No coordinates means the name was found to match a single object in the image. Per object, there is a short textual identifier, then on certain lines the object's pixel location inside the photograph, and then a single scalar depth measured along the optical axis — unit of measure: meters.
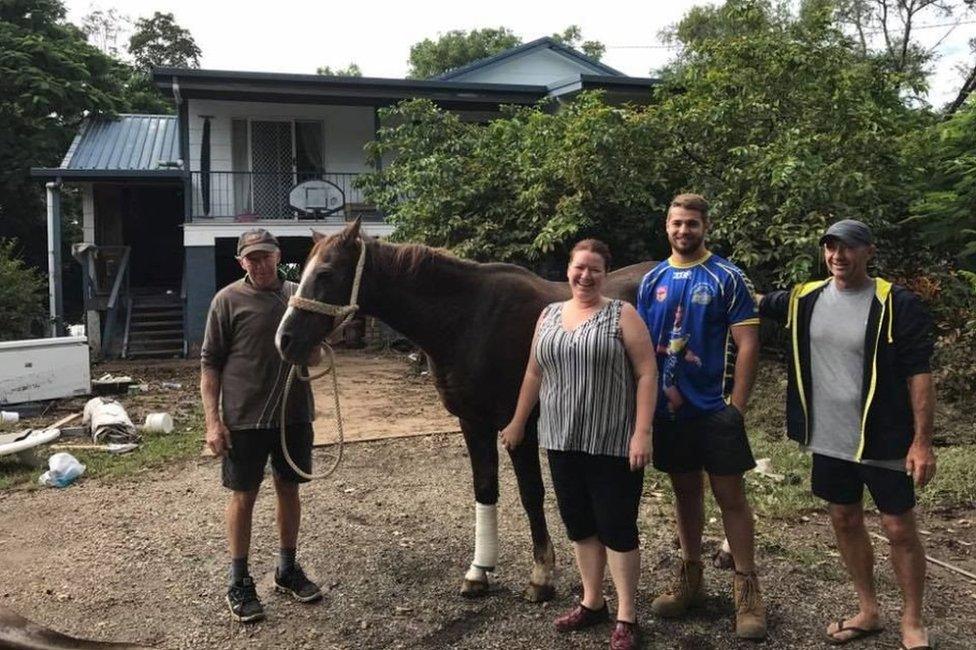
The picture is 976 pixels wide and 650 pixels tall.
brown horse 3.75
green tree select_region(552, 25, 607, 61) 40.16
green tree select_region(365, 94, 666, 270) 9.40
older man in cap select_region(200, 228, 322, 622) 3.62
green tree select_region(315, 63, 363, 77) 48.00
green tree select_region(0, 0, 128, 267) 17.89
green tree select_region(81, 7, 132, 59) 41.31
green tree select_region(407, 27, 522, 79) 35.91
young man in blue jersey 3.15
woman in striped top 3.00
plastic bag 6.14
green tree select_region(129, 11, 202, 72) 37.72
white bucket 7.95
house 14.56
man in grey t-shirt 2.93
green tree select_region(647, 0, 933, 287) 7.95
